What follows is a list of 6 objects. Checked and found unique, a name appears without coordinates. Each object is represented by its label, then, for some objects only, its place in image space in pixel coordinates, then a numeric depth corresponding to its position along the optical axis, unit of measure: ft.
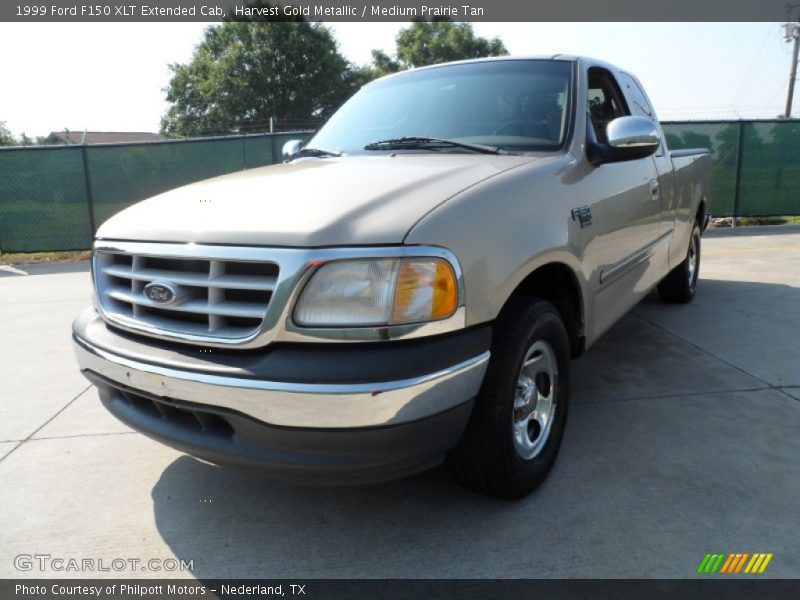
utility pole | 98.43
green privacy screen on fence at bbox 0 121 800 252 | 33.06
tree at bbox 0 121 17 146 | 175.83
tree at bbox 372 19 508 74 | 160.66
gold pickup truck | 6.19
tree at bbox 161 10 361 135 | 132.36
